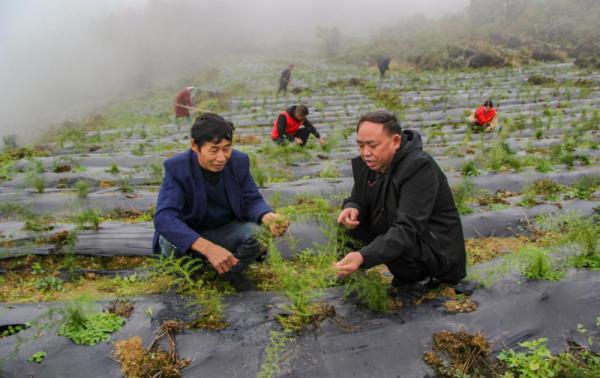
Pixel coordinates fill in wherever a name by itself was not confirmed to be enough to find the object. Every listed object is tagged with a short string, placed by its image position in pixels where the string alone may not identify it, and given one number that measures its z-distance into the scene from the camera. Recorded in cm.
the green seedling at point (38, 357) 208
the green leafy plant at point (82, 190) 464
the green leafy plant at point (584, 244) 260
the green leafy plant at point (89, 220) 366
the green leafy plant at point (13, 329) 228
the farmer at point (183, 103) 1307
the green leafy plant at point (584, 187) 446
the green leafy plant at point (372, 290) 237
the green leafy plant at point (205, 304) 232
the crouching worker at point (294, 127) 719
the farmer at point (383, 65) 1928
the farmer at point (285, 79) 1591
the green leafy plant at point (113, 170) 577
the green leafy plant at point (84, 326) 219
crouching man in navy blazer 249
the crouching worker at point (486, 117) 810
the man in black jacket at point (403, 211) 224
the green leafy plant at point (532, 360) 201
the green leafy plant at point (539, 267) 252
